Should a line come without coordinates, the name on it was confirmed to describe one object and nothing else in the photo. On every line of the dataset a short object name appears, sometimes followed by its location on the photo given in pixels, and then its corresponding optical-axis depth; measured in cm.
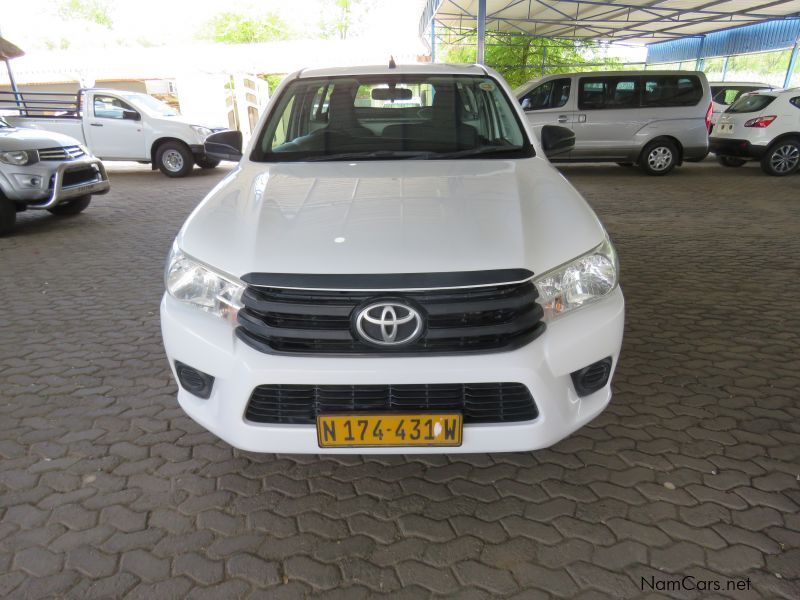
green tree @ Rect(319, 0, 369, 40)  4888
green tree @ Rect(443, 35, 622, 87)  2189
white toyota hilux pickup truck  178
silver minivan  988
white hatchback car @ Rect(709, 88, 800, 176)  955
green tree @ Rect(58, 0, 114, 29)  5675
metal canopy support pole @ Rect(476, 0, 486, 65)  1196
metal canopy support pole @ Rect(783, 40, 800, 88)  1620
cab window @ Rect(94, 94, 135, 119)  1070
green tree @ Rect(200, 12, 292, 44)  4791
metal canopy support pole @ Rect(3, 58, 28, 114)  1299
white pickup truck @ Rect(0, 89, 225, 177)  1065
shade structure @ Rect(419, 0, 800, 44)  1483
